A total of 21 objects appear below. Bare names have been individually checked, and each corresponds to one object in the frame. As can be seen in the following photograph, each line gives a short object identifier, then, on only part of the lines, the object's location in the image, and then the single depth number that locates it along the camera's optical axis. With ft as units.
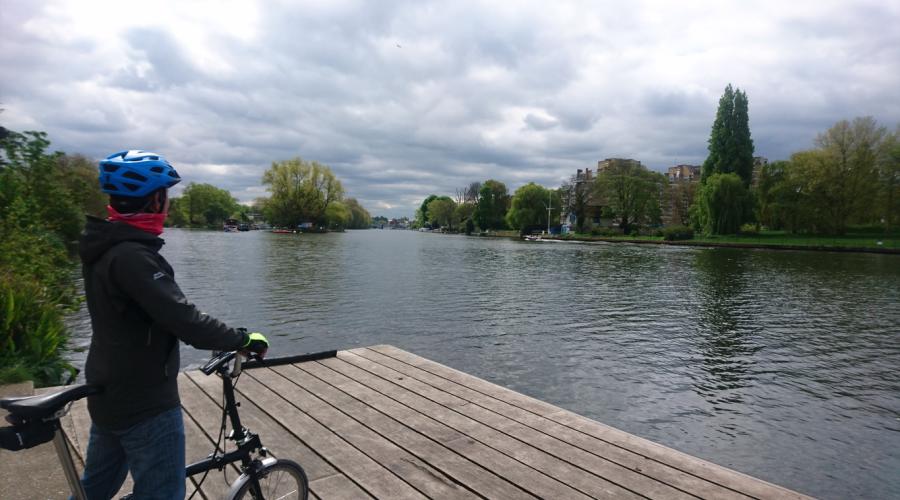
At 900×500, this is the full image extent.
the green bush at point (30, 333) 23.07
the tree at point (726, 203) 228.84
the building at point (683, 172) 539.29
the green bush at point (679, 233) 261.44
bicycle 6.51
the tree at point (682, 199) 361.51
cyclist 7.22
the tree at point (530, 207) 388.98
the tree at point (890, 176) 195.99
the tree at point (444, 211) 576.20
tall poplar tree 257.14
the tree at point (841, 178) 200.54
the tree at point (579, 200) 357.61
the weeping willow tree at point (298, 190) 346.13
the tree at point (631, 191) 314.35
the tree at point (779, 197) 221.05
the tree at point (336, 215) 416.01
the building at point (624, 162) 327.14
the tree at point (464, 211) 503.65
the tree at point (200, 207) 454.27
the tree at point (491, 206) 451.53
